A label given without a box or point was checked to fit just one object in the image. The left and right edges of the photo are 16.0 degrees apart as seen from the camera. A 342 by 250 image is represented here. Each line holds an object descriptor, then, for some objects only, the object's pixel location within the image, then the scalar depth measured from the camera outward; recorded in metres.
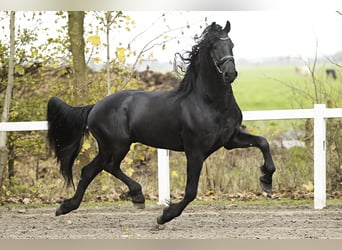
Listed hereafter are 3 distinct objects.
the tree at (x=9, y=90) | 16.70
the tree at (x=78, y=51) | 17.76
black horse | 11.45
